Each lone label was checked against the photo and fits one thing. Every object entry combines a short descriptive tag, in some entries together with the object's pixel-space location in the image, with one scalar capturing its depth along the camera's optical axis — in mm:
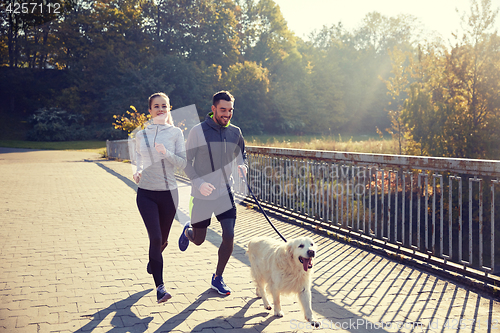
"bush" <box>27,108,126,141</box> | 47188
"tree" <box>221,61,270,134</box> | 57188
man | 4457
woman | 4336
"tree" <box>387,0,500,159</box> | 11664
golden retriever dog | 3715
